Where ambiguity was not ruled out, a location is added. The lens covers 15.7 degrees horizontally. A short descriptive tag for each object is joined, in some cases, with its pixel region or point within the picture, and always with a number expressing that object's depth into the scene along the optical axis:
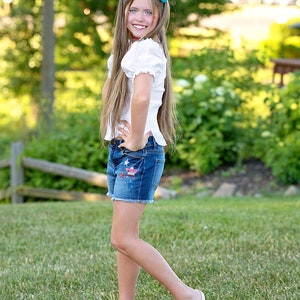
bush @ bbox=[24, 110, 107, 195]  12.98
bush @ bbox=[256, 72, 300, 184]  11.79
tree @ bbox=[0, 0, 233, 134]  20.30
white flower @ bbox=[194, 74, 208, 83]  13.47
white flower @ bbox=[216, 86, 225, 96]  13.26
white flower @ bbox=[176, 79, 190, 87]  13.45
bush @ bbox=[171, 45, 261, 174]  12.90
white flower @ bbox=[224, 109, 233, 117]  13.03
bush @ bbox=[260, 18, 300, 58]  31.42
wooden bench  16.28
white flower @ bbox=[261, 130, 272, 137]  12.28
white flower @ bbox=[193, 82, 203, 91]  13.39
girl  4.55
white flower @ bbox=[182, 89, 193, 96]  13.28
